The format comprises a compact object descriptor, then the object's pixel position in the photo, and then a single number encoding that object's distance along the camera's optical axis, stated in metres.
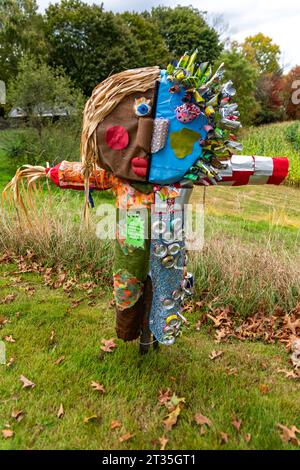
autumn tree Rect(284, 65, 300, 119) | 23.60
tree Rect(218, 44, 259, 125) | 19.44
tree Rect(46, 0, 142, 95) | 18.69
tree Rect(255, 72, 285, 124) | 25.08
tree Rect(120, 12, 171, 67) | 20.85
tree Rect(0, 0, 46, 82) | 16.14
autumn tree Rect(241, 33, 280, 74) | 36.62
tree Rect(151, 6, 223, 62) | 24.31
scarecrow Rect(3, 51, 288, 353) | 2.25
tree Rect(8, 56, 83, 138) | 10.99
